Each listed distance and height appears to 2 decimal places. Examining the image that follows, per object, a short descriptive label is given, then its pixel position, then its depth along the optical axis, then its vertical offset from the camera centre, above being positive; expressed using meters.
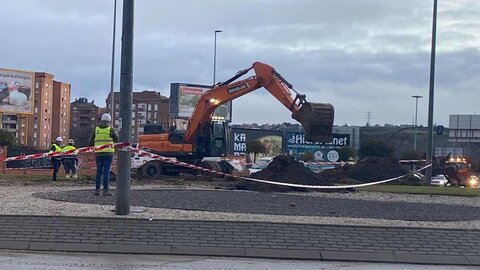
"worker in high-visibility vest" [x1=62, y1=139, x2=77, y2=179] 27.56 -1.50
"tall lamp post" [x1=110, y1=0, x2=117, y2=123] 38.91 +2.70
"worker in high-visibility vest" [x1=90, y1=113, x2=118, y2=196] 17.34 -0.57
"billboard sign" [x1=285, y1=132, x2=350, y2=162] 66.38 -1.42
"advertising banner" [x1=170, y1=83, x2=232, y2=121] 75.00 +2.70
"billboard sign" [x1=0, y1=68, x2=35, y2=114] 60.12 +2.29
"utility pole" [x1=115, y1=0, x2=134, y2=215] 14.21 +0.45
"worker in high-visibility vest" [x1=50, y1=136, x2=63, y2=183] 25.50 -1.31
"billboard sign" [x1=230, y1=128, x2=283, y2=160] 72.25 -0.98
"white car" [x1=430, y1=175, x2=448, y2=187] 41.96 -2.48
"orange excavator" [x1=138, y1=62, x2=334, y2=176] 28.33 +0.28
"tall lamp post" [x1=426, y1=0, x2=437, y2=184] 31.98 +2.03
